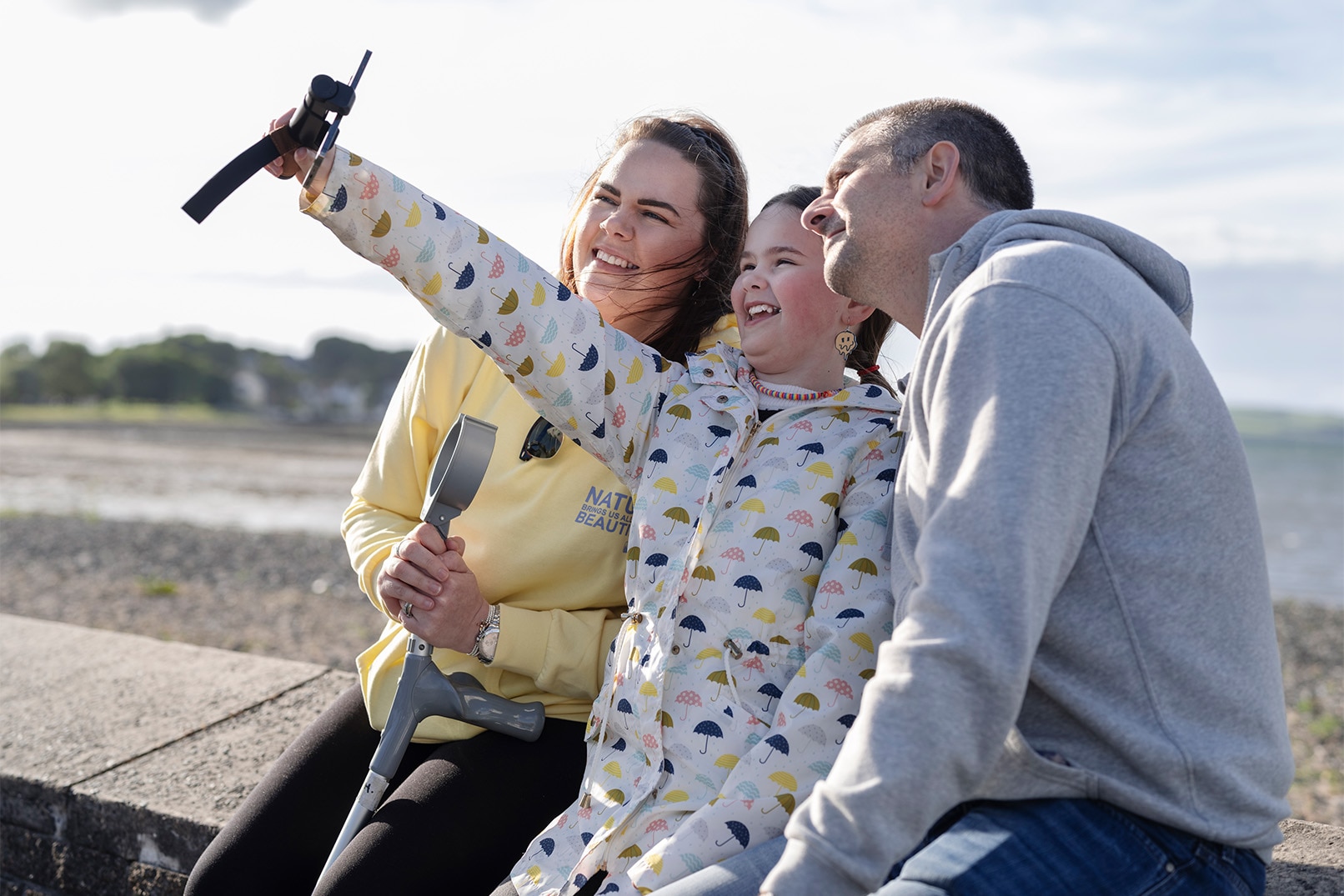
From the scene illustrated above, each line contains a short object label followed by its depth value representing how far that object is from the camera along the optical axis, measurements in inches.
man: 53.9
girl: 75.5
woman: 88.8
